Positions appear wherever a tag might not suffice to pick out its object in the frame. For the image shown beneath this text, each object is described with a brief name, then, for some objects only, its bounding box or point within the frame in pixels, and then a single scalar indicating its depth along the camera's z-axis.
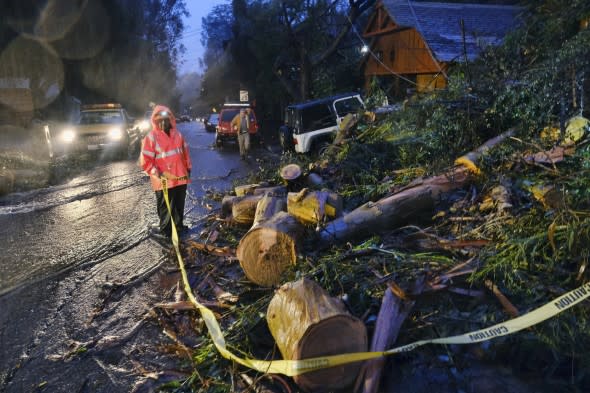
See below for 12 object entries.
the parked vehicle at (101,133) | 15.85
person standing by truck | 15.34
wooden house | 17.39
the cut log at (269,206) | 5.74
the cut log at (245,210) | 6.54
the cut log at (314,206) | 5.41
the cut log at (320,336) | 3.02
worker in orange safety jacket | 6.70
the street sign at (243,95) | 34.11
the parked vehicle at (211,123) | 31.22
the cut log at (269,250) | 4.43
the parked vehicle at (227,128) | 19.48
